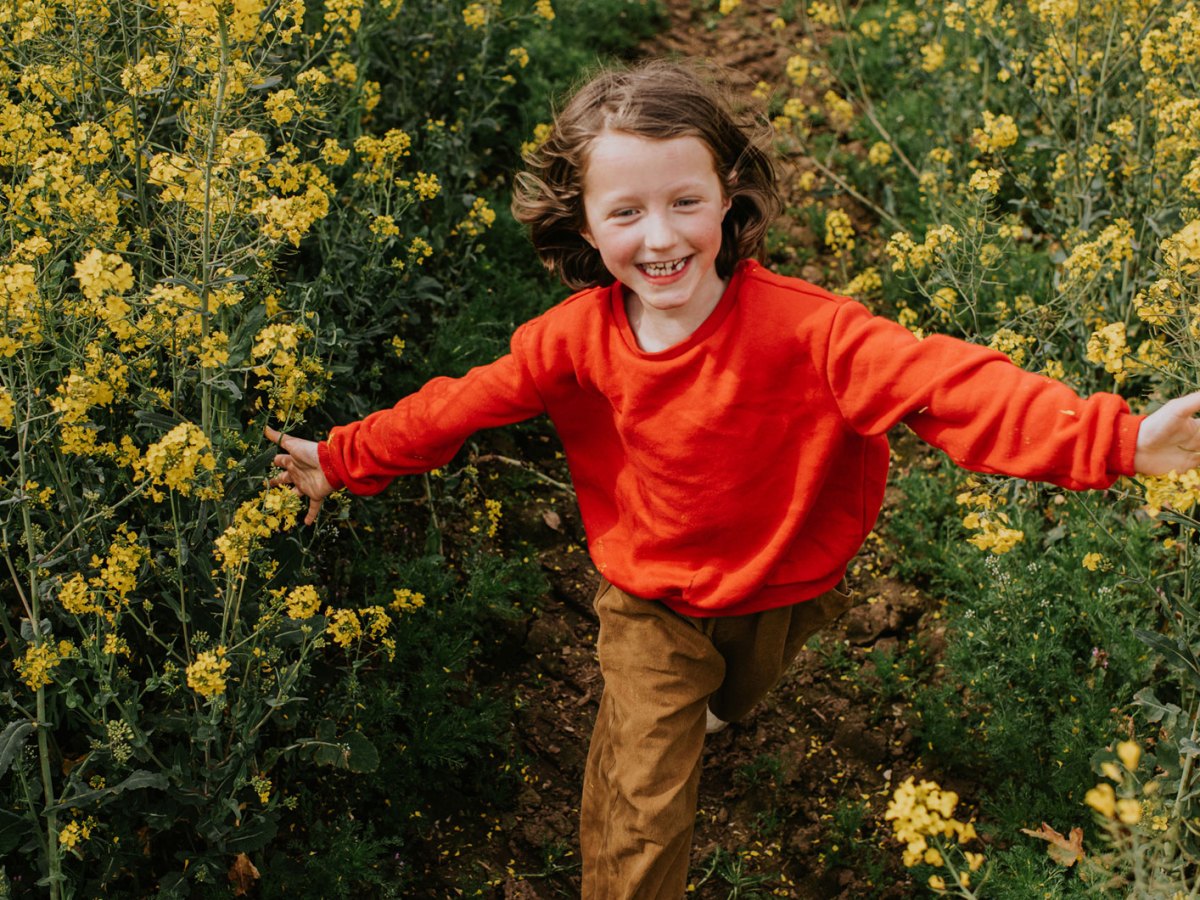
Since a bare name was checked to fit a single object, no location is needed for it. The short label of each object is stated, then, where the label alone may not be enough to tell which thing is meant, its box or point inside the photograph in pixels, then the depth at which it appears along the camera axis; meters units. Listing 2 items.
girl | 2.60
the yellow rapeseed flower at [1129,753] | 1.71
